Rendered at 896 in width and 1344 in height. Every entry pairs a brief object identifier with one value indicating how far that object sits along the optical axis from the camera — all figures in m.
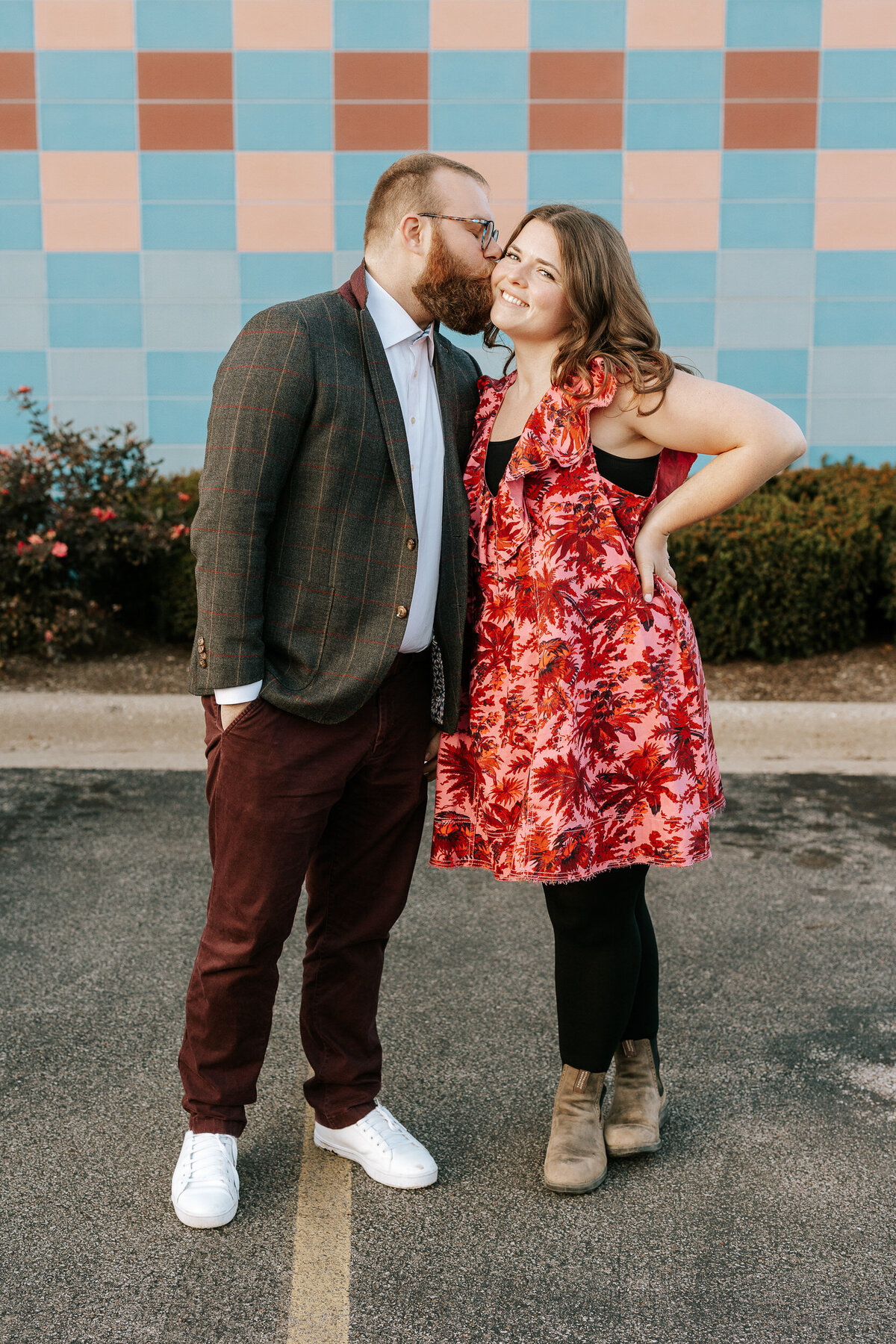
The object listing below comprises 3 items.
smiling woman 2.38
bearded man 2.26
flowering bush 6.70
